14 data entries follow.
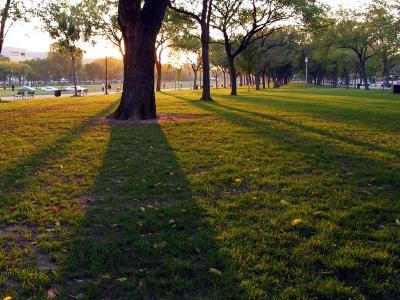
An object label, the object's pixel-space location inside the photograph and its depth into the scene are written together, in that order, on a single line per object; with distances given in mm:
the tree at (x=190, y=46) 54250
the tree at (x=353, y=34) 57375
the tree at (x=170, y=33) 29261
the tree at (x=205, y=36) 28266
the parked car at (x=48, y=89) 76562
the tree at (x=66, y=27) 31906
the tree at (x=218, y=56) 75500
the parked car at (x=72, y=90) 58625
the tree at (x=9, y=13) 30812
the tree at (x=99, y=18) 45750
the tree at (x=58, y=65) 107000
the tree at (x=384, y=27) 42031
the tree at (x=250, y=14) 32156
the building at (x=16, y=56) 180375
